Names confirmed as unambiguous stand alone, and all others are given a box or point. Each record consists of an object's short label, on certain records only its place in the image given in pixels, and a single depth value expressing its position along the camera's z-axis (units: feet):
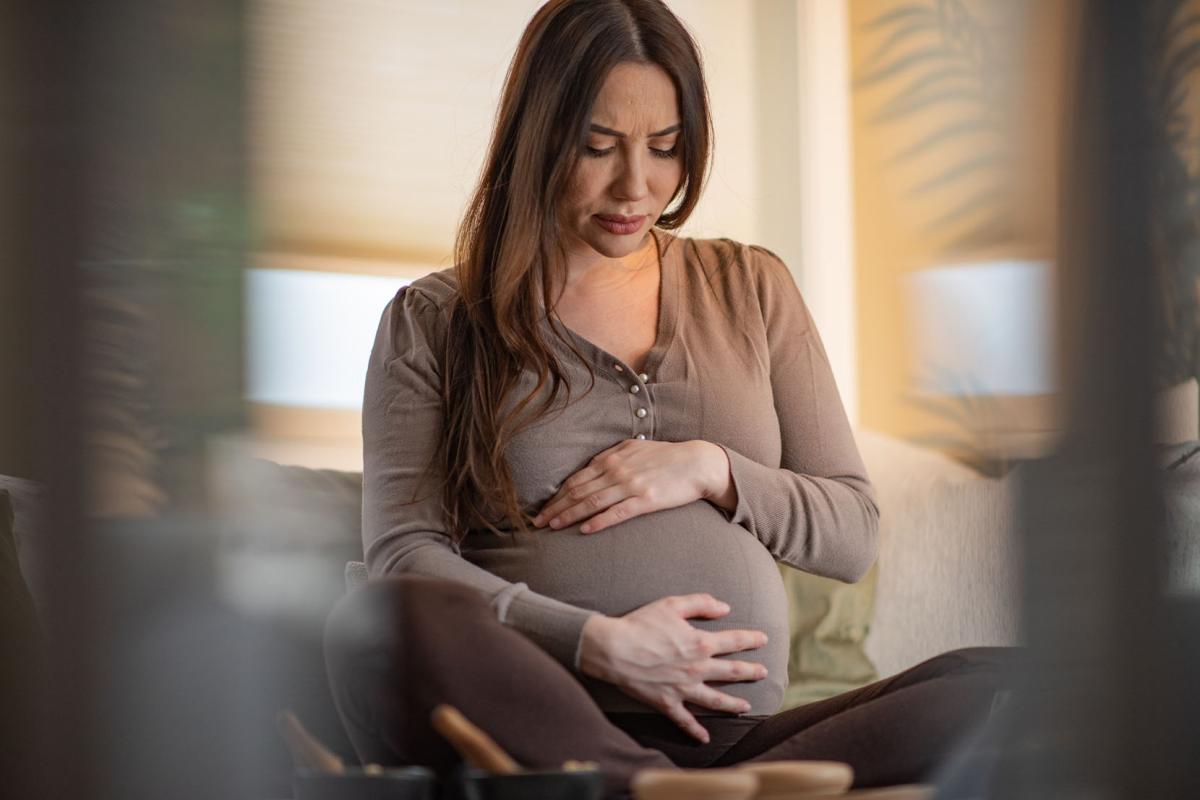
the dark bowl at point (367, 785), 4.19
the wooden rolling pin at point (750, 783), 7.15
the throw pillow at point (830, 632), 11.65
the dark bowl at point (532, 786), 6.44
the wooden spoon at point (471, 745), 7.17
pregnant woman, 8.77
